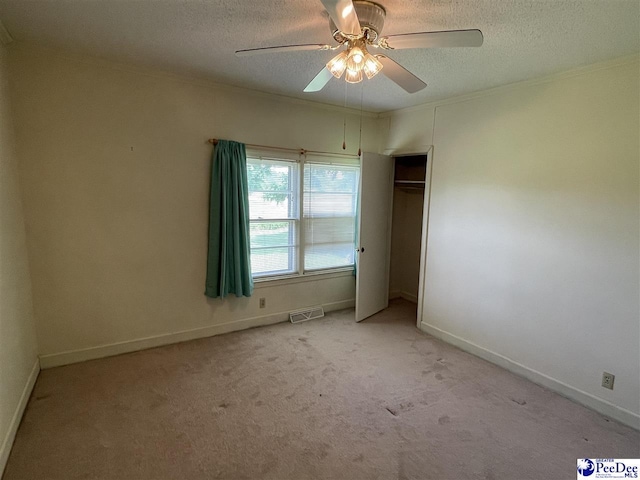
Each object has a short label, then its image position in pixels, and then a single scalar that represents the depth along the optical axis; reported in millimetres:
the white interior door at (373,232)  3891
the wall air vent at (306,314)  4008
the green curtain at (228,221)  3250
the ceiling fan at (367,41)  1430
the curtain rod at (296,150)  3250
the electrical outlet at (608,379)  2442
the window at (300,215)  3676
